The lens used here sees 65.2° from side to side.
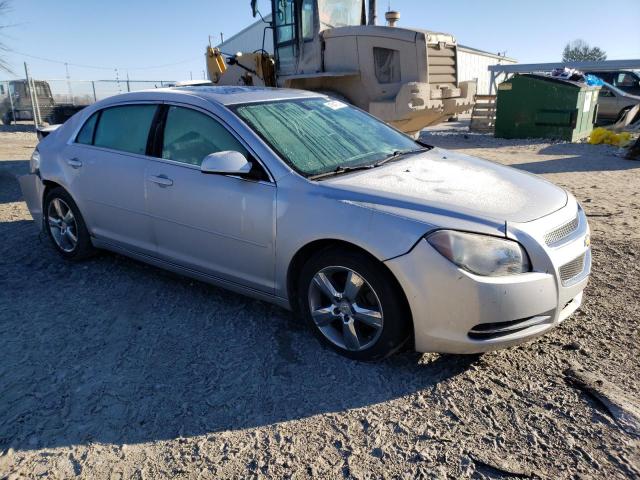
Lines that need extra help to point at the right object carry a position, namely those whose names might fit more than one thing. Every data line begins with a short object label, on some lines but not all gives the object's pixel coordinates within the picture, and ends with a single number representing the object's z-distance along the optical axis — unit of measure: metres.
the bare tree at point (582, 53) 71.44
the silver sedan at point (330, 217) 2.57
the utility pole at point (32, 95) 19.78
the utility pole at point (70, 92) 23.12
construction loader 8.20
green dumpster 14.04
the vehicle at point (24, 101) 21.02
